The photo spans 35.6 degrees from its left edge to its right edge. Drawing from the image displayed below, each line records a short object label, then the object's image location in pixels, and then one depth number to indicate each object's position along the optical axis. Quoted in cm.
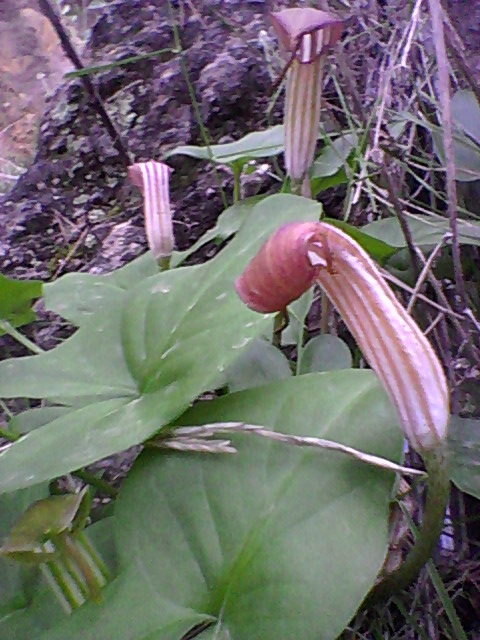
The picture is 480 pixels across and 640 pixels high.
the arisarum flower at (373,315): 12
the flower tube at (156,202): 22
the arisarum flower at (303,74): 19
